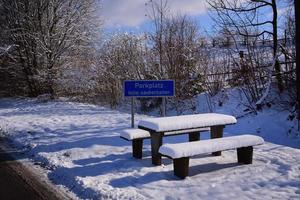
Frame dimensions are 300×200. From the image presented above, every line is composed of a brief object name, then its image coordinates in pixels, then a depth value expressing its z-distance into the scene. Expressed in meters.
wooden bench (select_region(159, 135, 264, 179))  4.55
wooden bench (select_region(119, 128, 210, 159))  5.45
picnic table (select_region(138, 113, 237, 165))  5.06
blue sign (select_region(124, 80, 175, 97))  7.35
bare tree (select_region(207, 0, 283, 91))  10.53
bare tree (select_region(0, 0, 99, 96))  14.17
